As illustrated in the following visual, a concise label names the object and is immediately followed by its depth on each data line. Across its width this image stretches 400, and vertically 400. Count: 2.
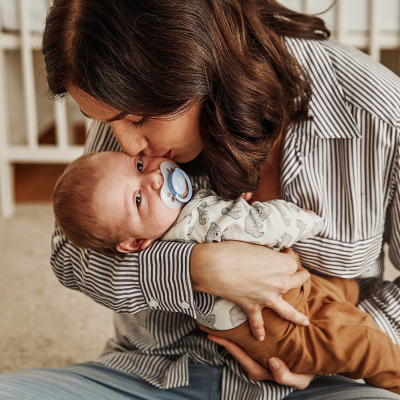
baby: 0.90
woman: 0.82
